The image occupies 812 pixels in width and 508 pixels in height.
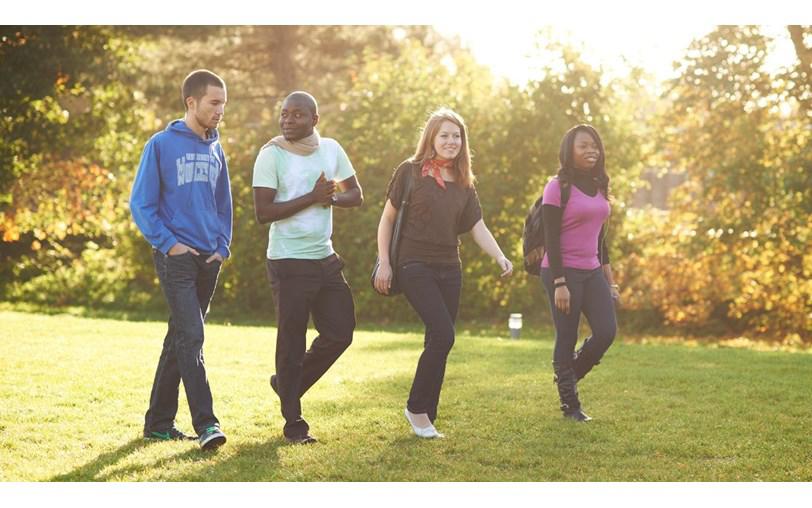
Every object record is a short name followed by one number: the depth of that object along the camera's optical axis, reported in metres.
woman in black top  6.10
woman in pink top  6.66
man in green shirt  5.84
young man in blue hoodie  5.69
